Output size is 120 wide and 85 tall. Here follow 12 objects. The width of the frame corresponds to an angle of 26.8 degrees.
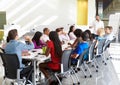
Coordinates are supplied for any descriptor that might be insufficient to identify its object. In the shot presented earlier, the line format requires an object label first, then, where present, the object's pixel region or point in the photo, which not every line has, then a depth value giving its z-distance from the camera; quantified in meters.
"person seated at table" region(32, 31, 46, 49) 5.45
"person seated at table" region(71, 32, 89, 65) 4.87
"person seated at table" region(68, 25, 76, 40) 7.47
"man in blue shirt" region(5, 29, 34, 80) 3.92
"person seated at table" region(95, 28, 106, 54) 5.98
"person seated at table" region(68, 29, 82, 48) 5.47
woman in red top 4.31
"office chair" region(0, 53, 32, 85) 3.67
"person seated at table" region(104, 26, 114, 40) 7.38
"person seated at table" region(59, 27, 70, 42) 7.25
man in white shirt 10.07
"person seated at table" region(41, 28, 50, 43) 6.36
